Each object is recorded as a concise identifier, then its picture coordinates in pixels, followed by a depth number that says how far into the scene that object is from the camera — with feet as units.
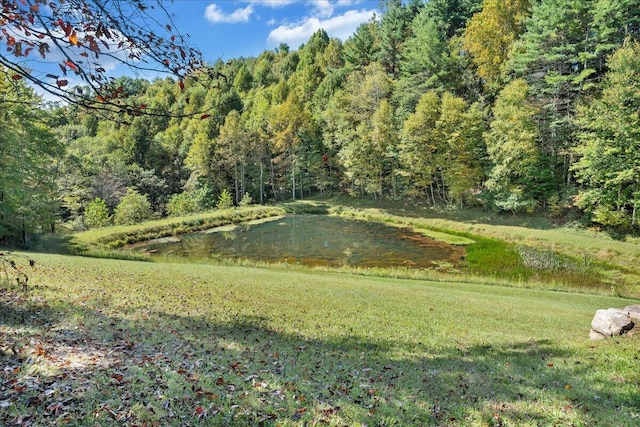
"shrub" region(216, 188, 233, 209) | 152.25
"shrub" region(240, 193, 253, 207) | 155.33
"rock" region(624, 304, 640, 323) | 24.94
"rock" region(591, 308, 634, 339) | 24.22
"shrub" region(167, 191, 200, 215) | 143.23
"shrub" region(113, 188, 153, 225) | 115.65
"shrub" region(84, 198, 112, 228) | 111.96
